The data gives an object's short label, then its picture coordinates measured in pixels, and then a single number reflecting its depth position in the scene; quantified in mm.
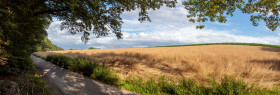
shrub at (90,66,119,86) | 8664
